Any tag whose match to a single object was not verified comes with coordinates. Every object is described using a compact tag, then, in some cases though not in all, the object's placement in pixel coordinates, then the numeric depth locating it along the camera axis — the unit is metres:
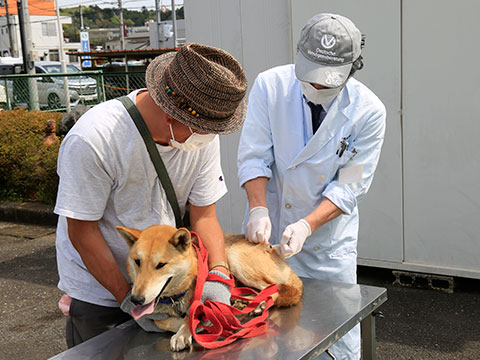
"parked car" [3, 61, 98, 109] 12.09
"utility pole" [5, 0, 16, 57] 31.89
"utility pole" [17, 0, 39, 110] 14.44
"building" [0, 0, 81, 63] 57.22
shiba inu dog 1.74
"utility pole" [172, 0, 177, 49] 29.45
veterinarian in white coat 2.39
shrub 7.81
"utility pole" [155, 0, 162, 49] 28.66
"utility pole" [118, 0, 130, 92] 37.37
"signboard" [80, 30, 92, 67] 32.37
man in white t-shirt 1.79
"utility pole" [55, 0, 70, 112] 12.18
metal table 1.77
